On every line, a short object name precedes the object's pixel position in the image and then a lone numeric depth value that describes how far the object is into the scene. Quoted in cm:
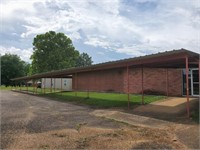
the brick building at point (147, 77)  765
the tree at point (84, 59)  6184
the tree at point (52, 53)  3442
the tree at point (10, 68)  4450
